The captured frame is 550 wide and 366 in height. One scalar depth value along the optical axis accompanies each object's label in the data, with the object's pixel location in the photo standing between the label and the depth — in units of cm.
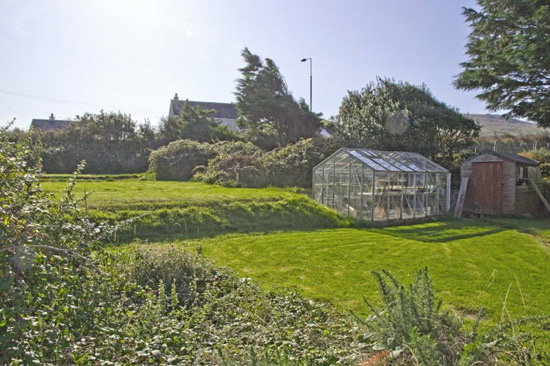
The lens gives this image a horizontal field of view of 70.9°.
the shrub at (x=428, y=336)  317
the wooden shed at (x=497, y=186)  1806
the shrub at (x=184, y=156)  2600
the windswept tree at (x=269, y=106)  3181
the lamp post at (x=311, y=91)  3356
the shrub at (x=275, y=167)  2169
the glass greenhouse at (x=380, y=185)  1416
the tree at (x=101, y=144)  2716
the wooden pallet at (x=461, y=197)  1777
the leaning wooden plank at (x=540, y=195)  1855
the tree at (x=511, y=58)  1566
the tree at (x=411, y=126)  2191
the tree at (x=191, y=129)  3198
